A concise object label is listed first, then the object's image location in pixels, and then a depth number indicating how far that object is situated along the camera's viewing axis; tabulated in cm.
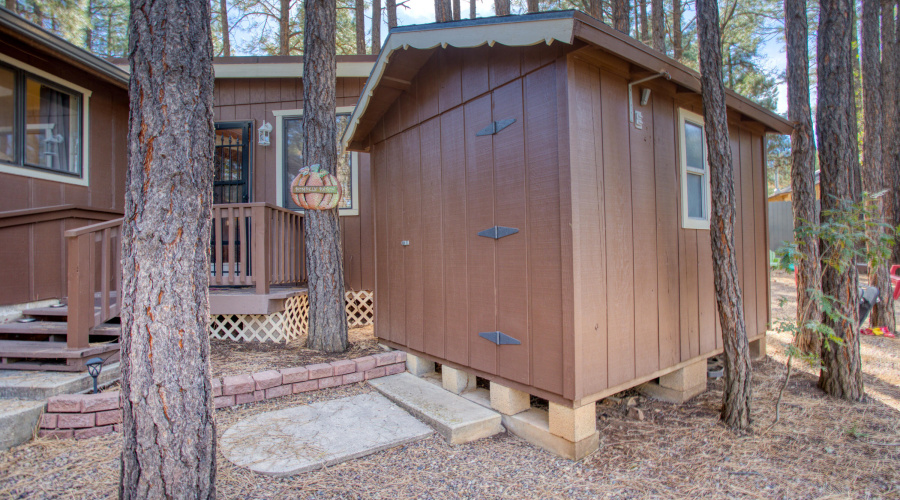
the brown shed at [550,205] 262
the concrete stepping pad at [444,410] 285
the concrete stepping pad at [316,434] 247
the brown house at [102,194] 341
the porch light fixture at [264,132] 611
